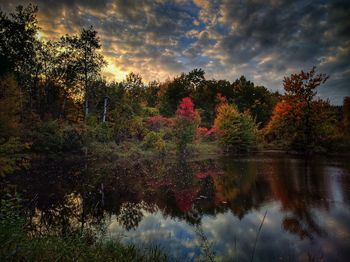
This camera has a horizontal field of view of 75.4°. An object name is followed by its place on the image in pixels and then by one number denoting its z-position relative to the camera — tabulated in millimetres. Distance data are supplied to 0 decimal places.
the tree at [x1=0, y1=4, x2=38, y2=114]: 28391
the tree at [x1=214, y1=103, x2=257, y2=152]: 34250
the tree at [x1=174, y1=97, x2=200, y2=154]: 29031
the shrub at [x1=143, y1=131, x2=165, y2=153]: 28773
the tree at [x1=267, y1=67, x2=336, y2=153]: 29094
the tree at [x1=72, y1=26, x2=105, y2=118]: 30094
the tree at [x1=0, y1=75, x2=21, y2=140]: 14087
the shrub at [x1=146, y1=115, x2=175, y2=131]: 33428
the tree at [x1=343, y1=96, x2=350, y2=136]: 44022
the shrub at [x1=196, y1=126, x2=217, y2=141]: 37622
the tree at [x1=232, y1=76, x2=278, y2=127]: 55906
